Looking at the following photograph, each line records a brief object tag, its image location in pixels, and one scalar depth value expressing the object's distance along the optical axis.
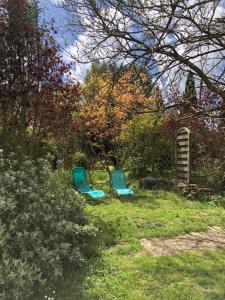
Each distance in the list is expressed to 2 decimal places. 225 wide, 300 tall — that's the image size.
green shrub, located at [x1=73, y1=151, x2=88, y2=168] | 8.86
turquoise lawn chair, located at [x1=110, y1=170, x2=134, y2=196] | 5.73
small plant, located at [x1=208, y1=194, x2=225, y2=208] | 5.34
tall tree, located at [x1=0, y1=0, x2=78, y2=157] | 3.62
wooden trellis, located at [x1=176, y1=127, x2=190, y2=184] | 6.31
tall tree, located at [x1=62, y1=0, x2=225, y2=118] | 2.52
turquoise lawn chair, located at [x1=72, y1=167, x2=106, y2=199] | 5.32
